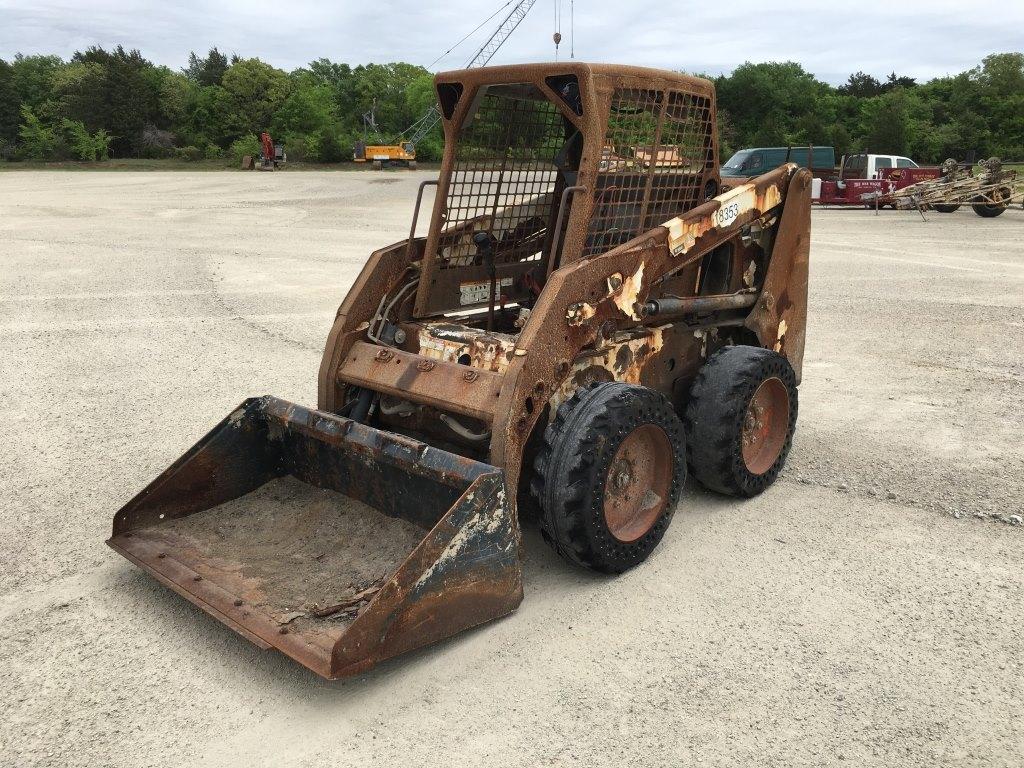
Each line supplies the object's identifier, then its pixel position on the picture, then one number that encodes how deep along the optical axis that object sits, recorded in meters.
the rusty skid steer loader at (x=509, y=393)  3.53
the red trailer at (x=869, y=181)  22.47
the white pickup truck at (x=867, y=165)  23.47
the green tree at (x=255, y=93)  50.16
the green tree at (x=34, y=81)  50.75
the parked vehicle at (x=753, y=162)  22.33
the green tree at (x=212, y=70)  57.25
